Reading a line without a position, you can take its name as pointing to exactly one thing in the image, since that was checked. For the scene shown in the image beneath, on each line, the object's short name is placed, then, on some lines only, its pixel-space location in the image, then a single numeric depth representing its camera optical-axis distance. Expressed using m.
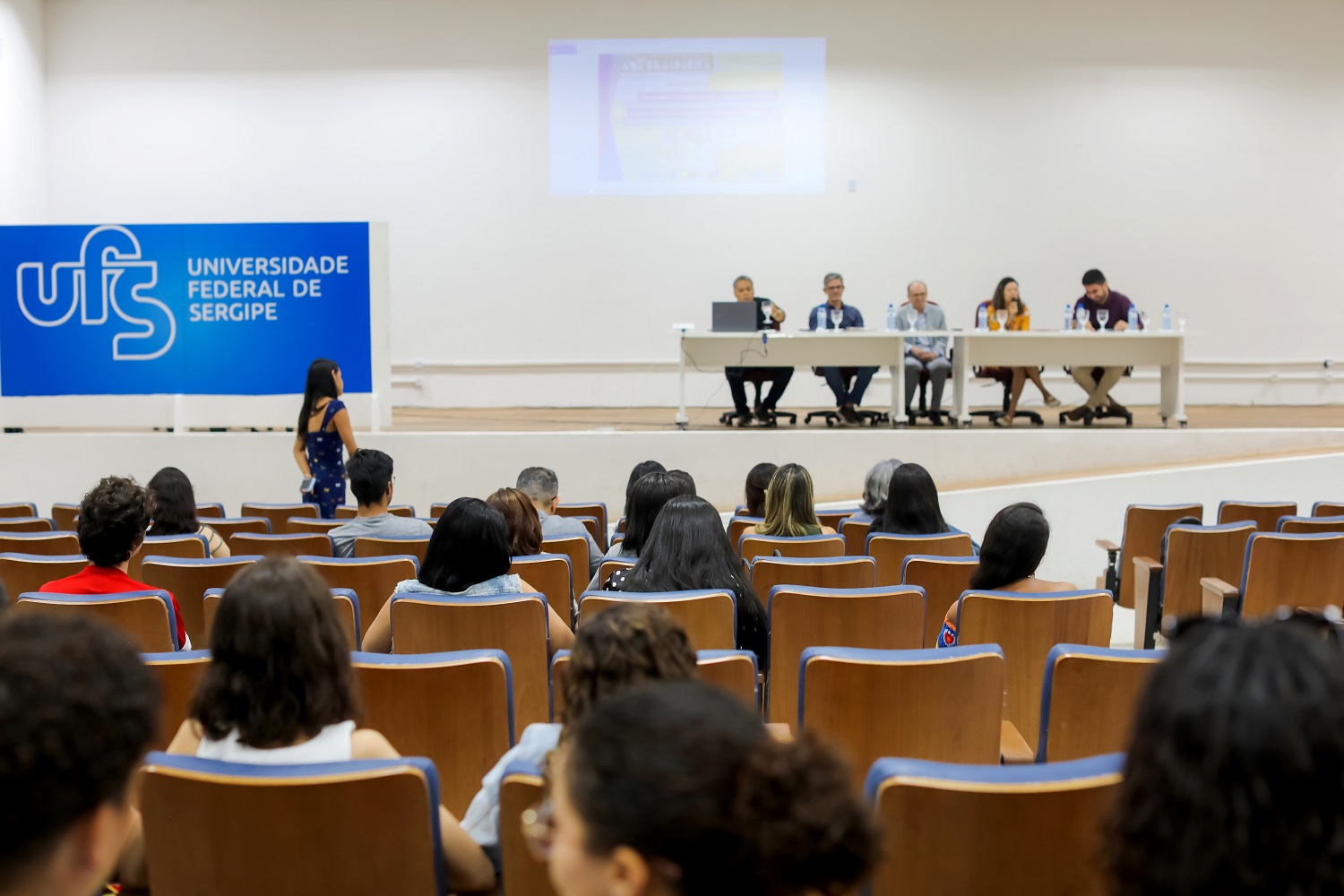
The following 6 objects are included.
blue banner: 7.16
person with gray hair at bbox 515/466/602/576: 4.34
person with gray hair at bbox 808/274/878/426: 8.10
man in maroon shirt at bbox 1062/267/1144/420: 7.96
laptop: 7.77
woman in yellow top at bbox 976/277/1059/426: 7.89
